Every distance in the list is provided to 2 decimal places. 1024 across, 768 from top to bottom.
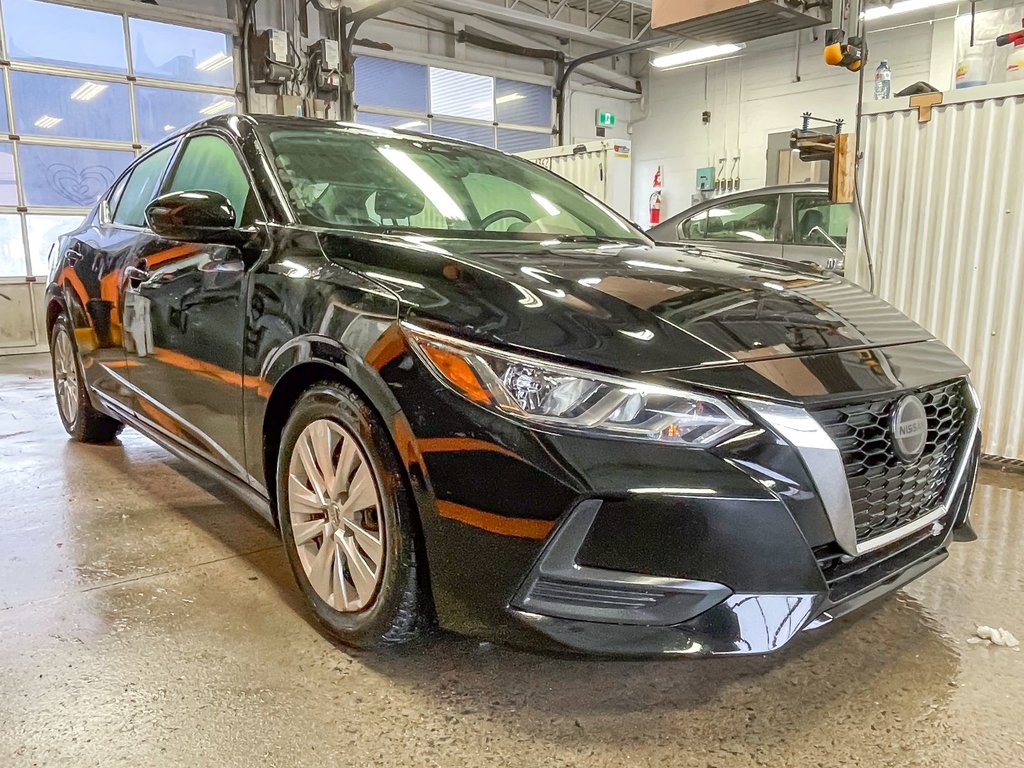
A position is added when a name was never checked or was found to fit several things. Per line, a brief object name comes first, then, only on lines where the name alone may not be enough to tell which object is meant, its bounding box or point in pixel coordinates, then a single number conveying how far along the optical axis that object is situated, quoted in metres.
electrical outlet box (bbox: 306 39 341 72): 8.55
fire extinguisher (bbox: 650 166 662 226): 13.18
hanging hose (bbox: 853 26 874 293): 3.54
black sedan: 1.26
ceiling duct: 3.33
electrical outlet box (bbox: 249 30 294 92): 8.30
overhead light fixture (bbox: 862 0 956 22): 8.13
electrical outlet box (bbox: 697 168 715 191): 12.30
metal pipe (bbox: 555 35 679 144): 10.74
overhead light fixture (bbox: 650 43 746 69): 10.23
